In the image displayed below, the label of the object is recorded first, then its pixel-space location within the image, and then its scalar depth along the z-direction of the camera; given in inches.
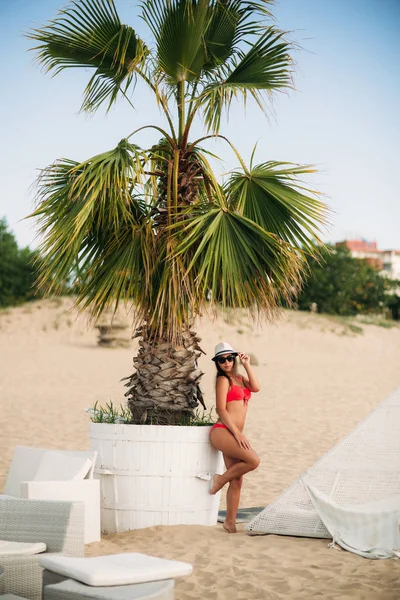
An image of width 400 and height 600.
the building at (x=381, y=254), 3334.2
